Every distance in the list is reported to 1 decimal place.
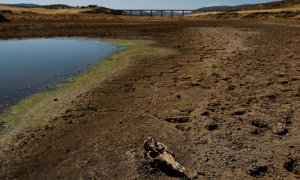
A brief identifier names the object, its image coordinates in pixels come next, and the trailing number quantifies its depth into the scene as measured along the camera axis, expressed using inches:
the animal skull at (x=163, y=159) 158.6
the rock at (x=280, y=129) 194.9
